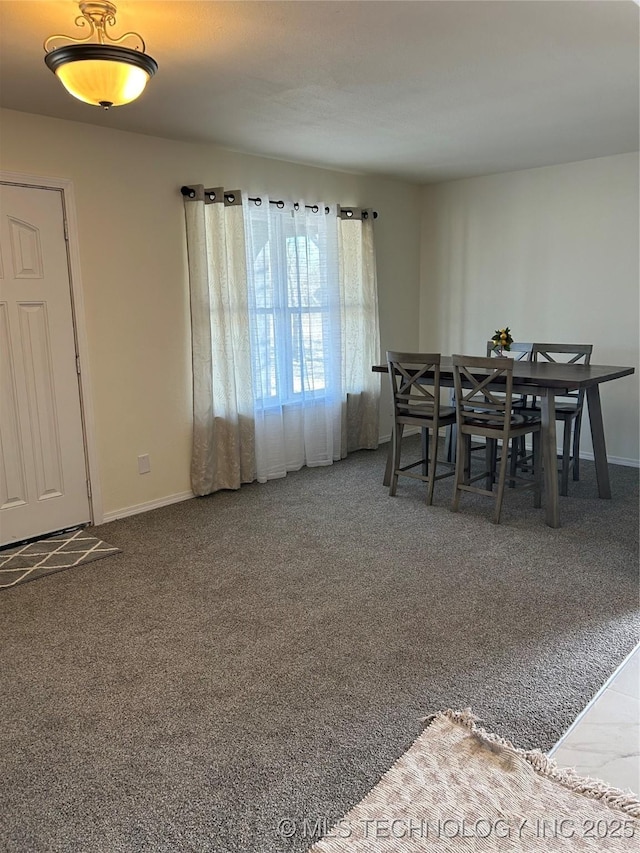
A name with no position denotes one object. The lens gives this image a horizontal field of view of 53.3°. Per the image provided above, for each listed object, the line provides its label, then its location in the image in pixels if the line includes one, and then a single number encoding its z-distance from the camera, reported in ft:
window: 15.29
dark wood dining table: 12.06
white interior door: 11.45
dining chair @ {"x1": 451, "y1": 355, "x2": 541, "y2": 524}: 12.35
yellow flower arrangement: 14.99
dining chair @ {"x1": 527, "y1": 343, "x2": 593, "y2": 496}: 14.08
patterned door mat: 10.80
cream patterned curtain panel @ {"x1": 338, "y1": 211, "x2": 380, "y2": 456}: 17.40
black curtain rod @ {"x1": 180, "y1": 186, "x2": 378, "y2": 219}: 13.69
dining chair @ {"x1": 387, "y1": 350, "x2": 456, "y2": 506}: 13.57
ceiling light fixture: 6.88
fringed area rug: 5.34
